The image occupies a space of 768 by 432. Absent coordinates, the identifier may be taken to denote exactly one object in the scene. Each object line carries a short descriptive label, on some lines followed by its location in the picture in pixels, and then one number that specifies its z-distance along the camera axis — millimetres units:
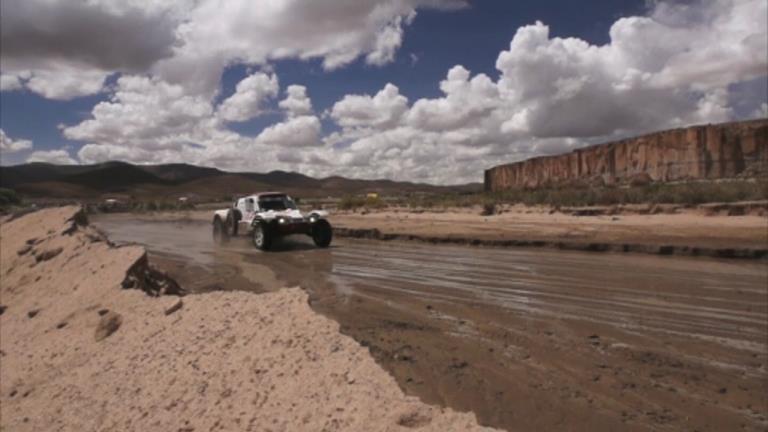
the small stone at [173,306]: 5191
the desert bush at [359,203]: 43969
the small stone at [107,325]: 5367
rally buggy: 15000
